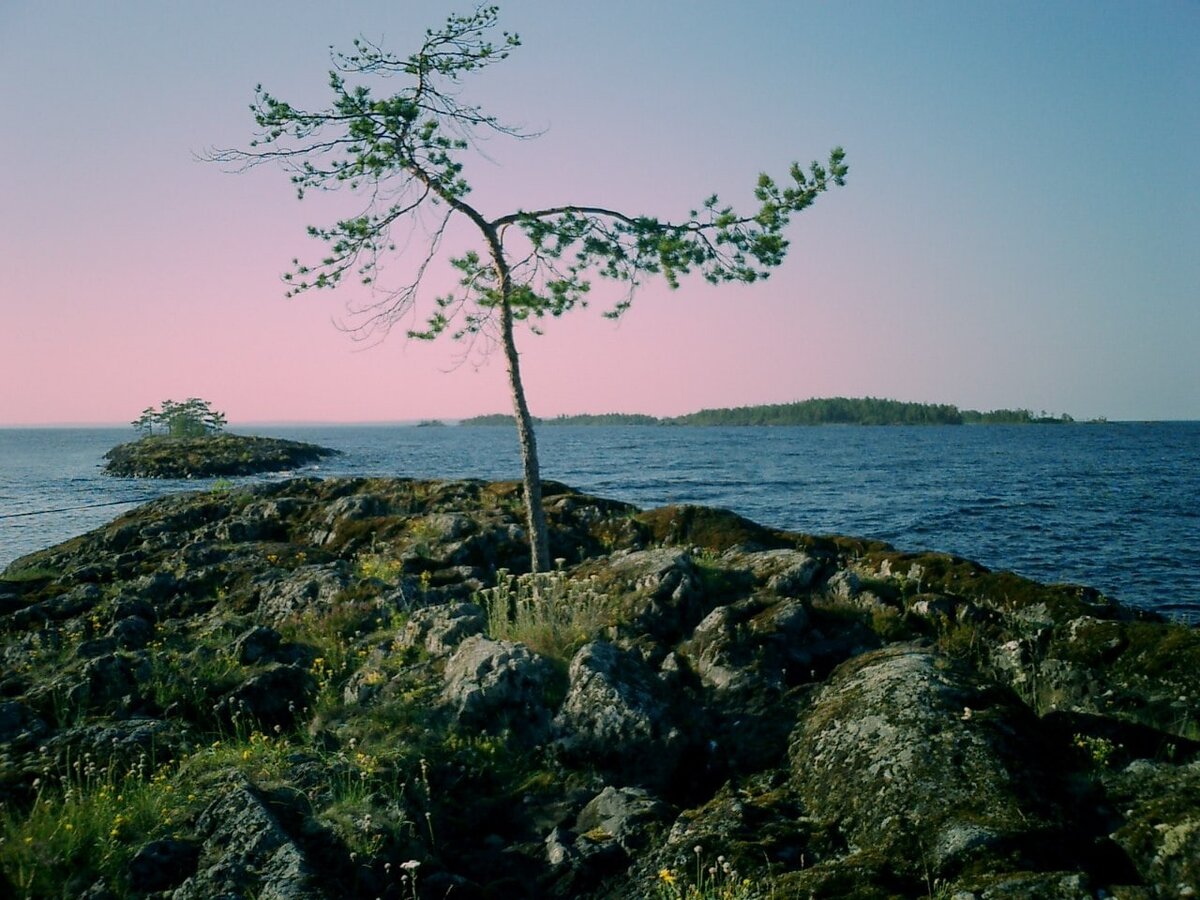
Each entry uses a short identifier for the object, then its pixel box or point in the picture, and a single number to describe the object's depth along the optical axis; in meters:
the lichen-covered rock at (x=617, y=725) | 7.53
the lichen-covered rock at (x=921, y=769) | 5.21
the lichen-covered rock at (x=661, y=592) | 10.95
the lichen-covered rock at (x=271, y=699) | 8.94
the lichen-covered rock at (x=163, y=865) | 5.64
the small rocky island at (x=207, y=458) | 69.50
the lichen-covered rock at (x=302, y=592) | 13.23
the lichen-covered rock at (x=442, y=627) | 10.25
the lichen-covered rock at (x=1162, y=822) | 4.68
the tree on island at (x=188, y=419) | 110.27
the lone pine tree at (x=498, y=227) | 12.61
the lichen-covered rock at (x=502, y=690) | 8.26
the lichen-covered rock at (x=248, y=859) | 5.32
